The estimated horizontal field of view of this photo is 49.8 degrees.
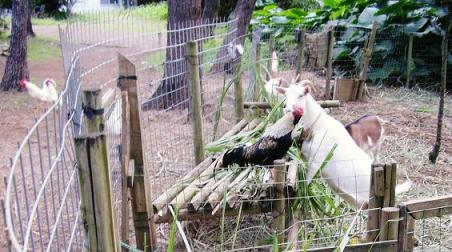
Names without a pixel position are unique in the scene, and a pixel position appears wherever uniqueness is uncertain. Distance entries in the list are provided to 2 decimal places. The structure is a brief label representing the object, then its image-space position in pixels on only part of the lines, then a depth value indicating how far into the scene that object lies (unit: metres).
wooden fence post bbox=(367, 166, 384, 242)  2.69
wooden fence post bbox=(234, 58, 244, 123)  5.45
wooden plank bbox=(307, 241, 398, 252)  2.56
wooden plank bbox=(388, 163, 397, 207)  2.71
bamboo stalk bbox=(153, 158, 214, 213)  3.46
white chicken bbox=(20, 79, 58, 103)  8.65
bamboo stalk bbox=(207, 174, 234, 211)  3.47
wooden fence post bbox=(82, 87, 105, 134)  1.91
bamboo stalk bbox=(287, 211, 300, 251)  3.39
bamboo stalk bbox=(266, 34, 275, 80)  6.98
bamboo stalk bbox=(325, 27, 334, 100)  8.80
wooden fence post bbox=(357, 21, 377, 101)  8.85
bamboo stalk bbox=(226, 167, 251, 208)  3.50
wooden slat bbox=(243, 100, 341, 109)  5.68
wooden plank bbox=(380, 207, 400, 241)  2.51
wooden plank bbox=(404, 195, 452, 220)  2.52
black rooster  4.00
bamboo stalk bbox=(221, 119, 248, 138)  5.06
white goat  3.92
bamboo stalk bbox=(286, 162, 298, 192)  3.54
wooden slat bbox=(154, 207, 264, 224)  3.43
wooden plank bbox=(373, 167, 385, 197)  2.68
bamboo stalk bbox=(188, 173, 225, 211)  3.43
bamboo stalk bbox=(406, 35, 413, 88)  10.32
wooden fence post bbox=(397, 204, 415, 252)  2.52
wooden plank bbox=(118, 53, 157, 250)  3.02
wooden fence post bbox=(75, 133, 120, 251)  1.47
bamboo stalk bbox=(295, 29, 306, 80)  7.58
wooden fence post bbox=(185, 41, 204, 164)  4.15
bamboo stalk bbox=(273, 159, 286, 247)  3.42
